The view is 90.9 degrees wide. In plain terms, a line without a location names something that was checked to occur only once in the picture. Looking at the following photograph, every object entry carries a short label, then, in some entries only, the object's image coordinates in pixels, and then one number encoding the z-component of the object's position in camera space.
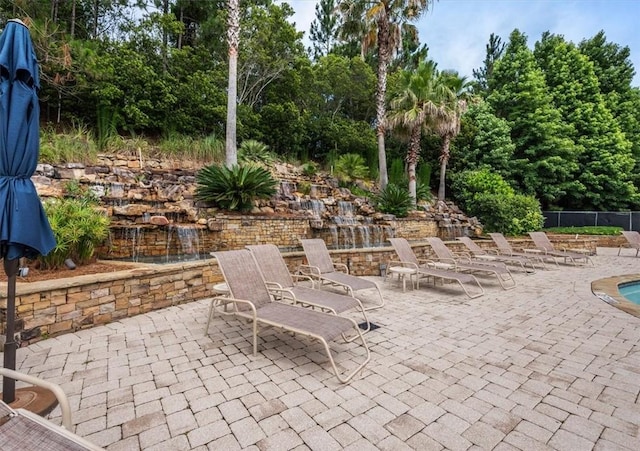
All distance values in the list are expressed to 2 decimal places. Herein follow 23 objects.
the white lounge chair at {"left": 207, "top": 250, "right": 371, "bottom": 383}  2.75
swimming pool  6.39
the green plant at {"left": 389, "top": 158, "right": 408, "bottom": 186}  17.57
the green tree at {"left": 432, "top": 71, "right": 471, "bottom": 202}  13.83
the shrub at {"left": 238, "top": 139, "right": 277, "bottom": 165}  13.78
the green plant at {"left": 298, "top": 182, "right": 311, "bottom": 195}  13.08
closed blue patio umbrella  2.07
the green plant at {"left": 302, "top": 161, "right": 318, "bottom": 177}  15.44
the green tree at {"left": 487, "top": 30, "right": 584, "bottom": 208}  16.83
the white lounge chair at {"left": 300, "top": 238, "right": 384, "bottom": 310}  4.67
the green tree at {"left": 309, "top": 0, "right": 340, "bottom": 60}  22.38
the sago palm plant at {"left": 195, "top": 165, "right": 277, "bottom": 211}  8.43
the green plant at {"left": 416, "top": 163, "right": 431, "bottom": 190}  18.00
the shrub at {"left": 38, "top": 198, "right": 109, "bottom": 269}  4.12
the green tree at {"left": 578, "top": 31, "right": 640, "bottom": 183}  18.59
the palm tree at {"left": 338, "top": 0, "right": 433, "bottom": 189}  13.23
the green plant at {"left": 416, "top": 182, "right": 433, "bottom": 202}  15.22
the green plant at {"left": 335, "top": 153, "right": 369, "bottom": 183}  16.53
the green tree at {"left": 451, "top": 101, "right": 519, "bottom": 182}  17.16
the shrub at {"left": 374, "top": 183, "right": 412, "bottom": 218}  12.34
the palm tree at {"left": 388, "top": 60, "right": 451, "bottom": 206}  13.45
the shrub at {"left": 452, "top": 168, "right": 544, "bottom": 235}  12.88
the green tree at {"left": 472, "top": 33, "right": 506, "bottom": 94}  24.67
